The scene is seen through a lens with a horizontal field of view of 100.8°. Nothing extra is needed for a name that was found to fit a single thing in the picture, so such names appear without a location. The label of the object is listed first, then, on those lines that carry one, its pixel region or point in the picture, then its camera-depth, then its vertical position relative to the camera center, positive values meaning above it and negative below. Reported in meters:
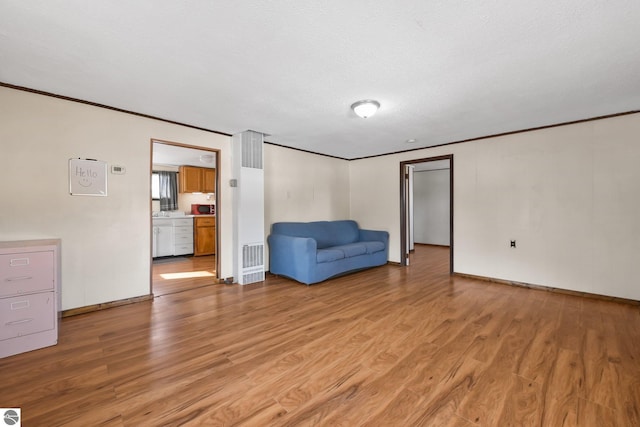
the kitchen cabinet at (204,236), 6.50 -0.52
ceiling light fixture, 2.85 +1.16
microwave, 7.05 +0.12
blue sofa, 4.00 -0.59
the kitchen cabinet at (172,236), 6.04 -0.51
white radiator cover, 4.04 +0.10
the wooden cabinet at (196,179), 6.71 +0.92
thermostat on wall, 3.12 +0.54
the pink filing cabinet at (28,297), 2.08 -0.67
